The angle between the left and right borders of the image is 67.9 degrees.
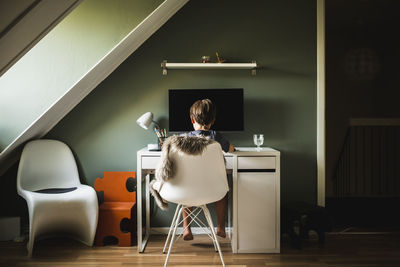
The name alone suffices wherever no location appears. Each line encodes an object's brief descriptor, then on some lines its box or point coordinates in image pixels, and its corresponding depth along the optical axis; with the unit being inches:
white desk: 92.9
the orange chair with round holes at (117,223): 98.9
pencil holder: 102.3
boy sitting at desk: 91.5
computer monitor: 107.1
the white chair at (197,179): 73.1
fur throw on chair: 72.7
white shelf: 106.3
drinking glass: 101.4
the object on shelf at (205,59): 108.8
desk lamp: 103.8
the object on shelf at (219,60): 109.9
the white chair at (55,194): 89.8
